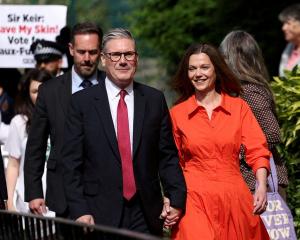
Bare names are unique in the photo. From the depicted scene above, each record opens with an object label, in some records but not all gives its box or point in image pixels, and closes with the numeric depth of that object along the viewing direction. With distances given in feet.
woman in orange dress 31.66
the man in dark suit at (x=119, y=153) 29.54
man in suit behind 33.08
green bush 38.71
